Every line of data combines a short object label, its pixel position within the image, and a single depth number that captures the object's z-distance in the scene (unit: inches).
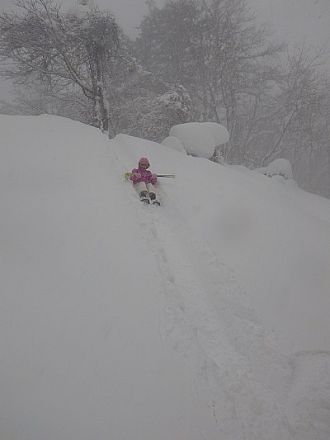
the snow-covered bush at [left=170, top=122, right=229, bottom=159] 458.0
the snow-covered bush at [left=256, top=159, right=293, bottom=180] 584.9
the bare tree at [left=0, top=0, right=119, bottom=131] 415.8
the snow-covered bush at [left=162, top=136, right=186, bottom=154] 446.9
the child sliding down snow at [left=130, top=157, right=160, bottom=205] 236.5
